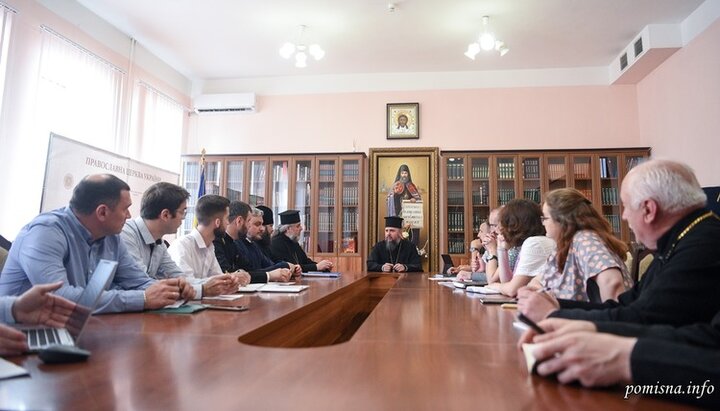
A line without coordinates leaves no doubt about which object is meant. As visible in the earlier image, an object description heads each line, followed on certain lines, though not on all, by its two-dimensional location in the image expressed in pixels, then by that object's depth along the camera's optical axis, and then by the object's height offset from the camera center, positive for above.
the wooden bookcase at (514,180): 5.44 +0.86
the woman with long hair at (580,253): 1.63 -0.04
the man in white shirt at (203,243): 2.61 -0.02
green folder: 1.50 -0.26
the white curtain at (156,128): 5.28 +1.53
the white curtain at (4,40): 3.55 +1.72
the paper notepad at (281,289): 2.15 -0.26
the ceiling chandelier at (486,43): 4.52 +2.28
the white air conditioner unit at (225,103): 6.29 +2.11
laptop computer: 0.97 -0.20
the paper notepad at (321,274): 3.46 -0.29
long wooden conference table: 0.67 -0.26
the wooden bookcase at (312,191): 5.79 +0.71
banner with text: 3.56 +0.70
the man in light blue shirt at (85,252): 1.50 -0.06
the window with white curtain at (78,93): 4.02 +1.55
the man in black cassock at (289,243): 4.53 -0.03
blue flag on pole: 5.83 +0.83
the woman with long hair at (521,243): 2.18 +0.00
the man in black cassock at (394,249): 5.15 -0.10
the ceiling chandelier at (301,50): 4.75 +2.24
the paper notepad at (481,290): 2.26 -0.27
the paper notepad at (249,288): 2.16 -0.26
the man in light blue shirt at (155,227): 2.20 +0.06
